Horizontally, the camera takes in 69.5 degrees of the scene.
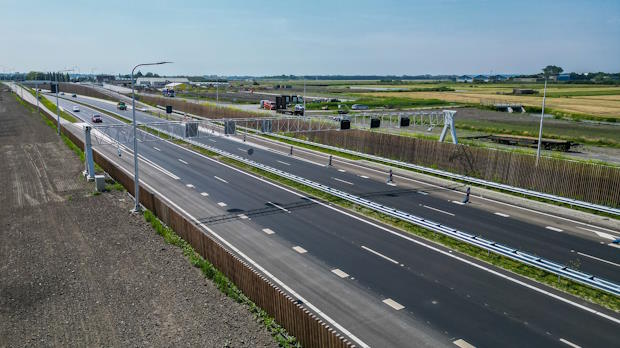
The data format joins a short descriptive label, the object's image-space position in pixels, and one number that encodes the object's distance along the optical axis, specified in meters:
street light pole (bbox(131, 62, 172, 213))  30.50
